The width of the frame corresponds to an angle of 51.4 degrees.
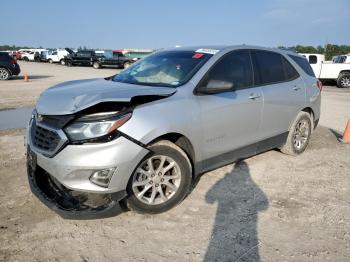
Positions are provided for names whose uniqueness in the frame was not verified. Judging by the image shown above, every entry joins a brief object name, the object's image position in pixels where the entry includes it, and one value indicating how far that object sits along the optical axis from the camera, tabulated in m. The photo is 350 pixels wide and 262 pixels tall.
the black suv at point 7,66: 20.17
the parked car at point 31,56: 52.39
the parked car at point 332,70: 19.98
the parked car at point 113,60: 35.12
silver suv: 3.42
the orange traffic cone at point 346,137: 7.29
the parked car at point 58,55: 41.38
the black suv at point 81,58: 37.48
